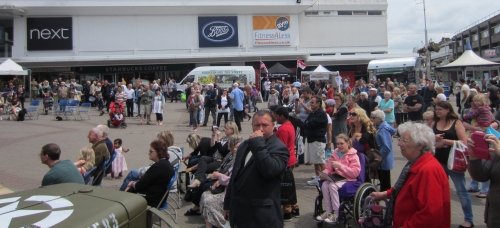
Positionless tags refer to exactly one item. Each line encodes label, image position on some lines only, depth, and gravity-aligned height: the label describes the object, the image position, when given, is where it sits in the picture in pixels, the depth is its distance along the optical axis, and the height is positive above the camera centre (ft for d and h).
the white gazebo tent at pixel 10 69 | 67.52 +9.85
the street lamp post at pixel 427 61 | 83.05 +11.45
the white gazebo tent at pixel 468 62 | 58.95 +7.67
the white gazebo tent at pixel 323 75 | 105.40 +11.22
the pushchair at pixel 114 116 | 54.54 +1.38
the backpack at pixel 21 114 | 62.54 +2.17
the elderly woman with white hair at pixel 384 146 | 21.04 -1.33
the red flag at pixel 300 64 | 114.78 +15.28
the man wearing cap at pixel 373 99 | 41.74 +2.00
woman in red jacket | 10.89 -1.82
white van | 98.22 +10.94
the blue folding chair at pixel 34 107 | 65.72 +3.40
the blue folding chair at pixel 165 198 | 19.04 -3.26
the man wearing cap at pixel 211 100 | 55.42 +3.10
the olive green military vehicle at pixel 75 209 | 9.90 -2.01
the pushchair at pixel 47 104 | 70.44 +4.05
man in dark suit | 11.89 -1.76
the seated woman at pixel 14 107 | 63.36 +3.36
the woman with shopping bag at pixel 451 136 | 17.75 -0.78
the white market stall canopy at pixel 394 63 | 92.48 +12.35
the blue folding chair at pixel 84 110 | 65.29 +2.58
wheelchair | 17.01 -3.25
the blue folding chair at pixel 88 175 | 20.76 -2.31
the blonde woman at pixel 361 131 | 21.68 -0.59
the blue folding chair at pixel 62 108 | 64.20 +3.11
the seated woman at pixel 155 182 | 18.69 -2.48
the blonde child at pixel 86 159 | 20.88 -1.55
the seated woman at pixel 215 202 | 18.49 -3.46
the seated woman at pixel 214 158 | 22.08 -1.86
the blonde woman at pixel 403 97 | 45.95 +2.40
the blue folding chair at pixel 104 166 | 22.08 -2.05
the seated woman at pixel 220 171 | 20.54 -2.28
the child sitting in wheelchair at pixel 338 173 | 18.53 -2.32
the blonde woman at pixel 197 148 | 24.62 -1.38
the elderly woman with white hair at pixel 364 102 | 41.39 +1.69
